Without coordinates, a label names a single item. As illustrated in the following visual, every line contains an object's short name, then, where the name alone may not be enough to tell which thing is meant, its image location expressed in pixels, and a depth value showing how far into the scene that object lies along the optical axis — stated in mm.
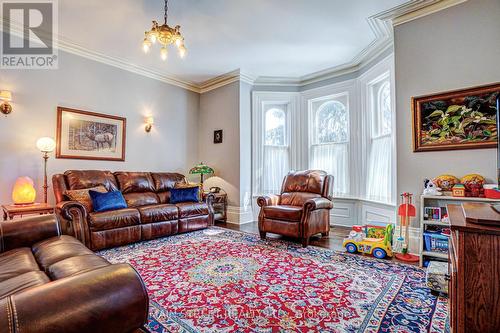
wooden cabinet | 1026
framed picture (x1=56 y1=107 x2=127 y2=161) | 3777
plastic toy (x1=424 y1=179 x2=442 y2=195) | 2635
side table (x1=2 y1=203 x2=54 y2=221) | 2877
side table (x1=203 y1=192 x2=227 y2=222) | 4893
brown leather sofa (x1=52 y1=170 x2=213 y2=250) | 2988
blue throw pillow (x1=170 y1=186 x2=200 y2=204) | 4207
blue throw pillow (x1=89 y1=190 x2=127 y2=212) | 3278
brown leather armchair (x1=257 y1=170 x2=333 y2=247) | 3291
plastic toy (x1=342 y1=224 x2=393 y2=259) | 2868
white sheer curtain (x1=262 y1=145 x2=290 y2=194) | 5207
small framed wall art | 5281
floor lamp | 3338
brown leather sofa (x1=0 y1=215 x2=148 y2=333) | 668
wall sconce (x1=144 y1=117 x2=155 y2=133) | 4707
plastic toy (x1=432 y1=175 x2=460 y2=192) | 2639
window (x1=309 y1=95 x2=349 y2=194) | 4643
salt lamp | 3078
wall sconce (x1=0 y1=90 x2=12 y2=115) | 3145
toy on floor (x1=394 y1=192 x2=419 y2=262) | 2833
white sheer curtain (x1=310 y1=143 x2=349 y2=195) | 4625
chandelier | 2619
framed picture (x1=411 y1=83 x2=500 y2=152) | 2531
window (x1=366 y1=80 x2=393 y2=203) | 3723
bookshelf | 2455
